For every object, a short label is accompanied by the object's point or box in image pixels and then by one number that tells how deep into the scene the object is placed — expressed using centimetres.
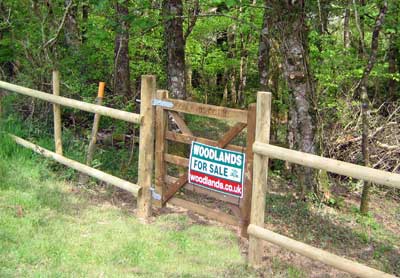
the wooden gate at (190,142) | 480
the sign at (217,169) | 484
